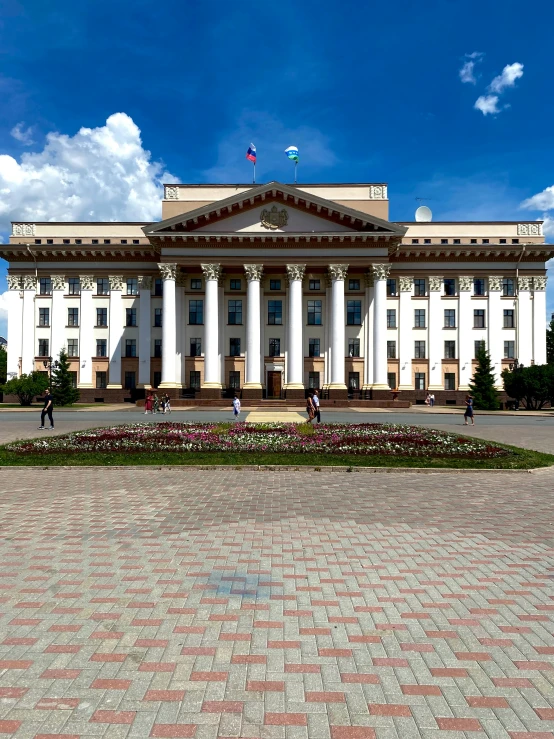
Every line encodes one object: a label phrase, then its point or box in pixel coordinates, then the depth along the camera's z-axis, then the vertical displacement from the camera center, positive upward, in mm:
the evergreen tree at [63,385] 41906 -203
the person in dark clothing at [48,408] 21375 -1145
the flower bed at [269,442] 13812 -1905
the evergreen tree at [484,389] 42594 -762
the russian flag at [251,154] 45562 +21729
